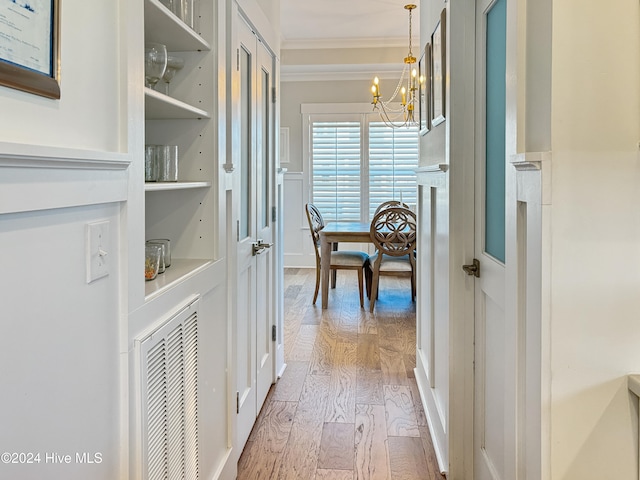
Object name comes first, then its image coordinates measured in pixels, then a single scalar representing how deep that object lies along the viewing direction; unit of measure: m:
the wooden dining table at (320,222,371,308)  4.84
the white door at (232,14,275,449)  2.27
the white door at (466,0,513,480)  1.59
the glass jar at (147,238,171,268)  1.58
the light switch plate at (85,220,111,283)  0.97
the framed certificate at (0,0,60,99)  0.73
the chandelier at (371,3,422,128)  6.32
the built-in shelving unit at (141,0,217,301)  1.75
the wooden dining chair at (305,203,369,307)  4.96
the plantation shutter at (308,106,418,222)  6.71
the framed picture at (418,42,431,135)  2.63
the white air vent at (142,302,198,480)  1.26
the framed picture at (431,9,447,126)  2.10
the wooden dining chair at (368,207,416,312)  4.75
